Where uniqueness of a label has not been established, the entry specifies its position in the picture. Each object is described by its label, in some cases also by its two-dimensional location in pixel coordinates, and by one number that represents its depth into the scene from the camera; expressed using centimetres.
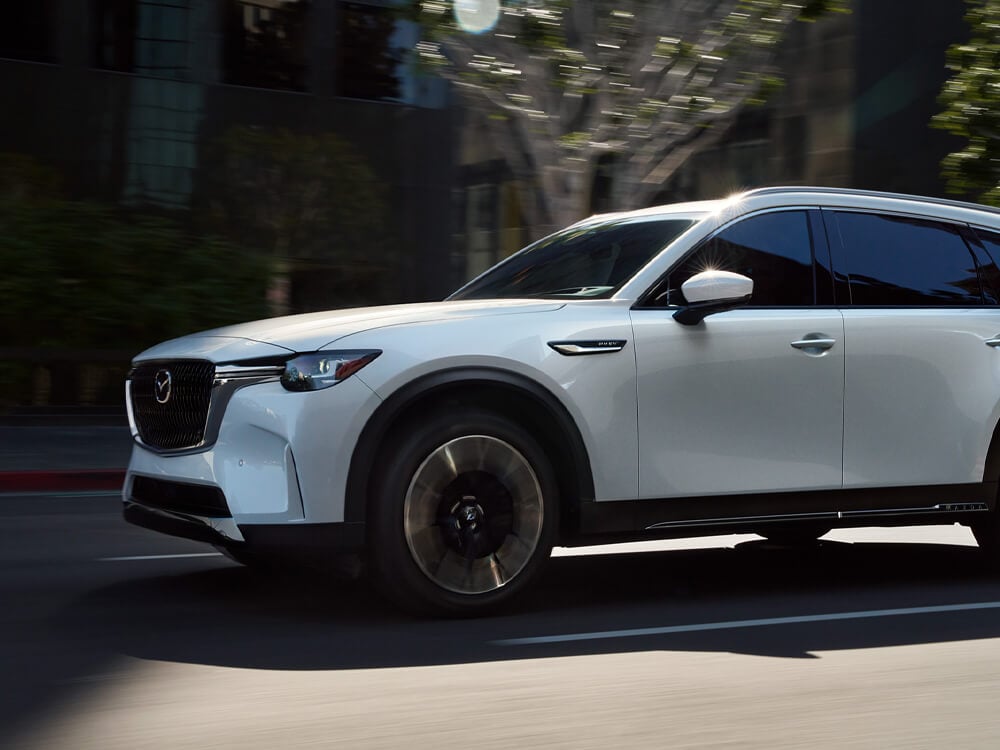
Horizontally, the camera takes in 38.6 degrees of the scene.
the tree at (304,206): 1948
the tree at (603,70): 1357
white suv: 520
